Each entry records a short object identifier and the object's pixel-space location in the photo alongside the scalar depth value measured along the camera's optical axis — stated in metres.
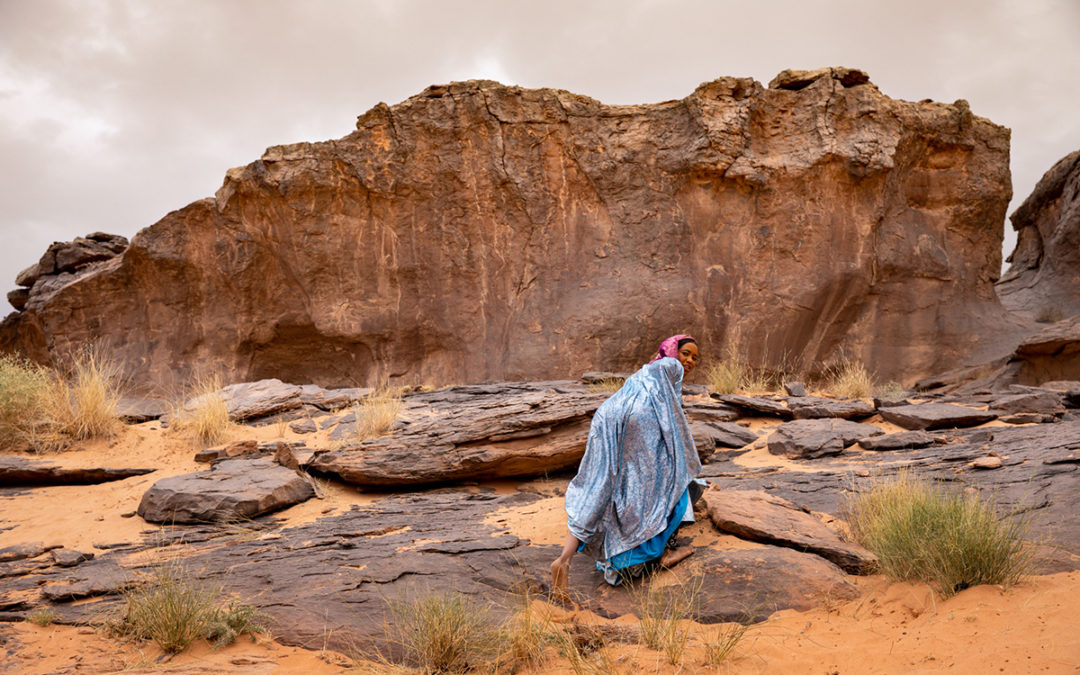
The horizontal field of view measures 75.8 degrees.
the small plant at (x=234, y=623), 3.34
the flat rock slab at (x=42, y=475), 6.77
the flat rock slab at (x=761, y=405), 8.39
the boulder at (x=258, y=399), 9.08
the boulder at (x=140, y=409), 9.14
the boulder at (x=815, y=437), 6.65
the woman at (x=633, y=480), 3.87
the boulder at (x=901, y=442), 6.50
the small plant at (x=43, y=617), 3.60
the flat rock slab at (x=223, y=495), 5.57
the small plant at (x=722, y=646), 2.91
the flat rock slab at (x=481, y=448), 6.36
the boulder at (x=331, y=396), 9.67
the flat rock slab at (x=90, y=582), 3.97
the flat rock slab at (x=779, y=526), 3.80
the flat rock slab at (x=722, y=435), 6.86
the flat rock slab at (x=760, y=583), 3.45
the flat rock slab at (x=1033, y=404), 7.30
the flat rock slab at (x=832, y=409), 8.03
